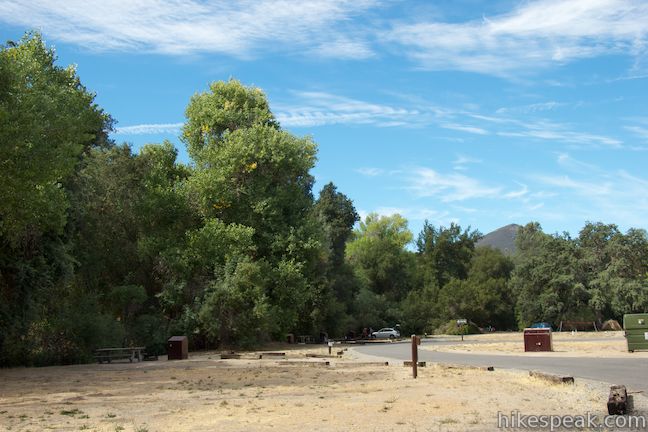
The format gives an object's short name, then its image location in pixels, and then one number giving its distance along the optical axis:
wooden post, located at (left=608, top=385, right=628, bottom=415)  9.59
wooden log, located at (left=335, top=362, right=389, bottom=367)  22.52
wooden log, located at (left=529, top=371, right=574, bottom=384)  13.96
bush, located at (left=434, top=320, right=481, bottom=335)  75.62
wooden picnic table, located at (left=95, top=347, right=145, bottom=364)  26.89
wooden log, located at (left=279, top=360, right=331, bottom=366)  22.89
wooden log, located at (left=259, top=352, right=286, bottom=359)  30.34
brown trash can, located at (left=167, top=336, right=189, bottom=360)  29.08
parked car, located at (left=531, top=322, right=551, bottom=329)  69.34
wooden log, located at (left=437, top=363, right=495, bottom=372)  18.79
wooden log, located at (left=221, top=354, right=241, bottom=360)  28.83
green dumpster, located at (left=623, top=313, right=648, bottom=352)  25.30
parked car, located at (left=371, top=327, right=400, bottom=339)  66.62
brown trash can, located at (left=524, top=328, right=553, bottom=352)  29.56
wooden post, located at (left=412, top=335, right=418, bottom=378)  17.06
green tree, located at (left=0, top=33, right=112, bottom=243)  19.25
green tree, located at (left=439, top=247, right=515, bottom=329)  82.75
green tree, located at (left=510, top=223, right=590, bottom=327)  75.44
